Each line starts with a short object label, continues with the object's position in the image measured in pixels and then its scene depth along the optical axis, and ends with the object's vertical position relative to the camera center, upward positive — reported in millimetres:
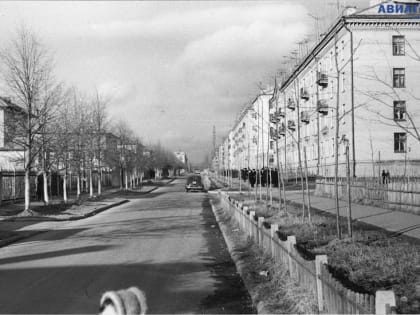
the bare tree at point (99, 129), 37812 +3255
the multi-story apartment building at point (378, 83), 41000 +7086
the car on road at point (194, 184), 52438 -1395
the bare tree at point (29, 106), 22531 +3076
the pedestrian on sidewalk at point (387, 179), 19953 -490
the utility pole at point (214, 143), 111625 +6177
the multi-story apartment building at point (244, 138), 80700 +5710
